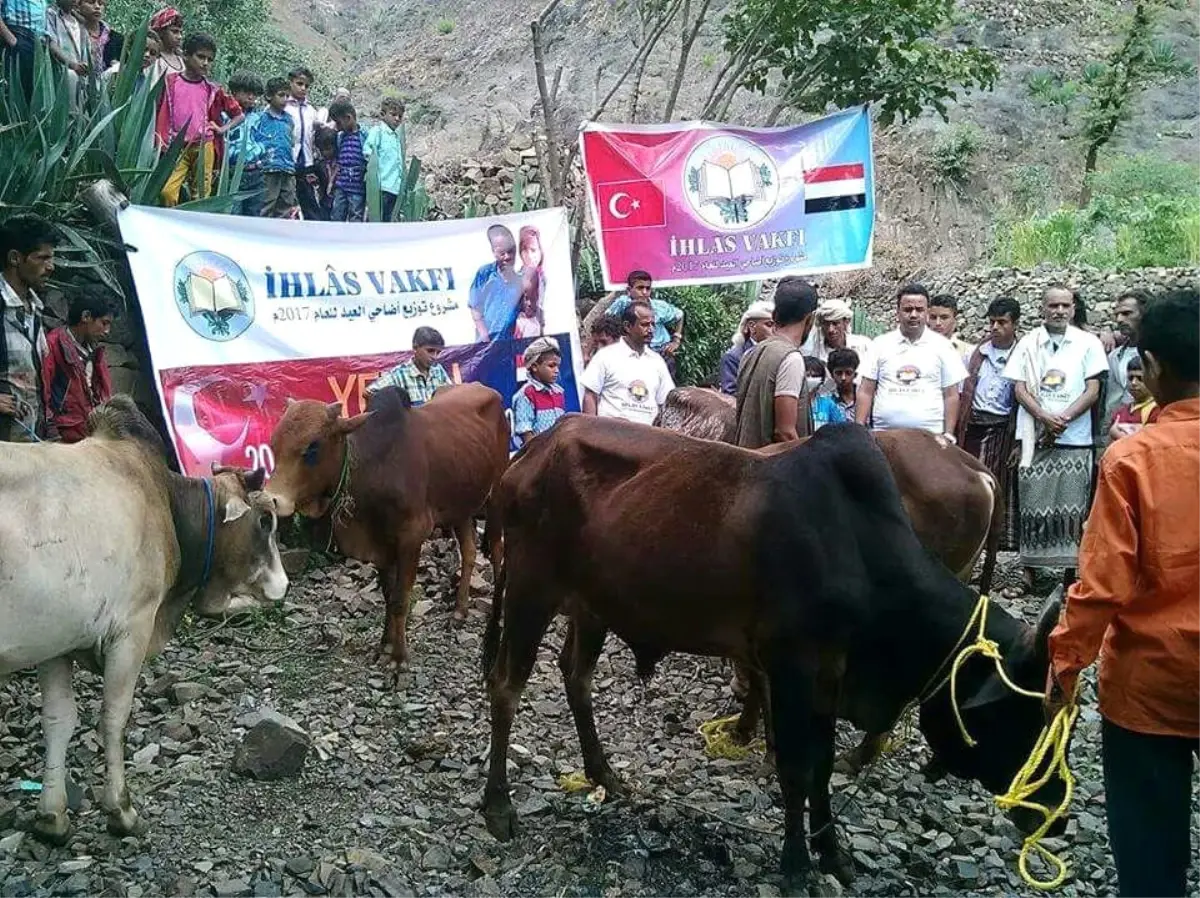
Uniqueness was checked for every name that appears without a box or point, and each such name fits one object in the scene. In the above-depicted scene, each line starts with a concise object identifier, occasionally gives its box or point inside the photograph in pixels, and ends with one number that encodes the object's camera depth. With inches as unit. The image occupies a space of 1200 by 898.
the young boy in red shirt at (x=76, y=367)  236.4
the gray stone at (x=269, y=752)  189.6
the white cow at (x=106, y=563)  156.9
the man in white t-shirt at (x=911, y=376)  274.8
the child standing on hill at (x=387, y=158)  362.9
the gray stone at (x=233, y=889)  158.6
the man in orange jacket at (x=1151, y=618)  112.3
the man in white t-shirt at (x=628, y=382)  289.3
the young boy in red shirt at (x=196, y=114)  314.5
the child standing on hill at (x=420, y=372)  304.5
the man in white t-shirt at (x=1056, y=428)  294.8
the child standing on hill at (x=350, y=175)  361.1
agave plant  270.2
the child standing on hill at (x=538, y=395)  298.8
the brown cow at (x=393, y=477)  237.1
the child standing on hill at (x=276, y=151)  335.0
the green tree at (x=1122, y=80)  785.6
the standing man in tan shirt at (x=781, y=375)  211.5
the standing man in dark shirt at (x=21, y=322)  211.0
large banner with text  279.3
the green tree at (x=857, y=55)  394.0
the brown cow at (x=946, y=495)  228.2
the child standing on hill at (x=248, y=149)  333.4
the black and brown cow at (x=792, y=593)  159.0
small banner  360.5
